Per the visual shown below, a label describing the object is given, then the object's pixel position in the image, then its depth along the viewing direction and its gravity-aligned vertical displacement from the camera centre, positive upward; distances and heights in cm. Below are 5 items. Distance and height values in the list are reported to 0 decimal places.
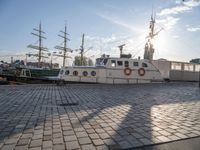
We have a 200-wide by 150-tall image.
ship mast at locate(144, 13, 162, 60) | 3098 +467
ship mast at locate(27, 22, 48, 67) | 6450 +892
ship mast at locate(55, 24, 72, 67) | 6428 +859
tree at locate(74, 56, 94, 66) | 7444 +504
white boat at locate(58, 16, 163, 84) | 1873 +2
